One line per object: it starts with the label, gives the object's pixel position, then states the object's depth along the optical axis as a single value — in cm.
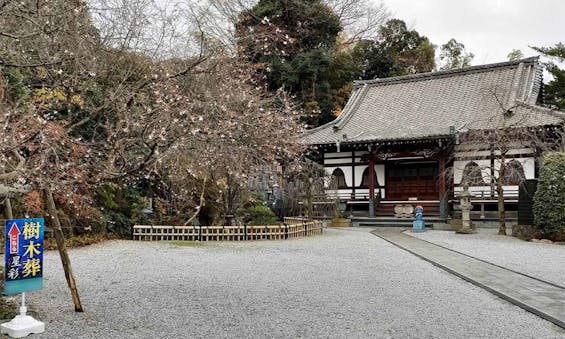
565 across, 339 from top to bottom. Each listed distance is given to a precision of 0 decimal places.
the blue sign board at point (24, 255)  476
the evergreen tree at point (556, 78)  2437
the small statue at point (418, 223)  1643
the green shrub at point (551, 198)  1253
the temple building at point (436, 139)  1688
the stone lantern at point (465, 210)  1535
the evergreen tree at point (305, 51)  2398
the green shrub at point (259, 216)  1497
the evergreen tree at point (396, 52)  2939
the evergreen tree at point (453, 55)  3244
